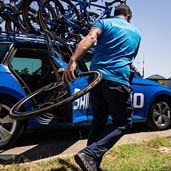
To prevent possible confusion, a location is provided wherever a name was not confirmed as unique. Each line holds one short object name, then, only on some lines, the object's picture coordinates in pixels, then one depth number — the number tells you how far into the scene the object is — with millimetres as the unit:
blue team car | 4992
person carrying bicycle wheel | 3635
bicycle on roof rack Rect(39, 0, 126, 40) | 7680
